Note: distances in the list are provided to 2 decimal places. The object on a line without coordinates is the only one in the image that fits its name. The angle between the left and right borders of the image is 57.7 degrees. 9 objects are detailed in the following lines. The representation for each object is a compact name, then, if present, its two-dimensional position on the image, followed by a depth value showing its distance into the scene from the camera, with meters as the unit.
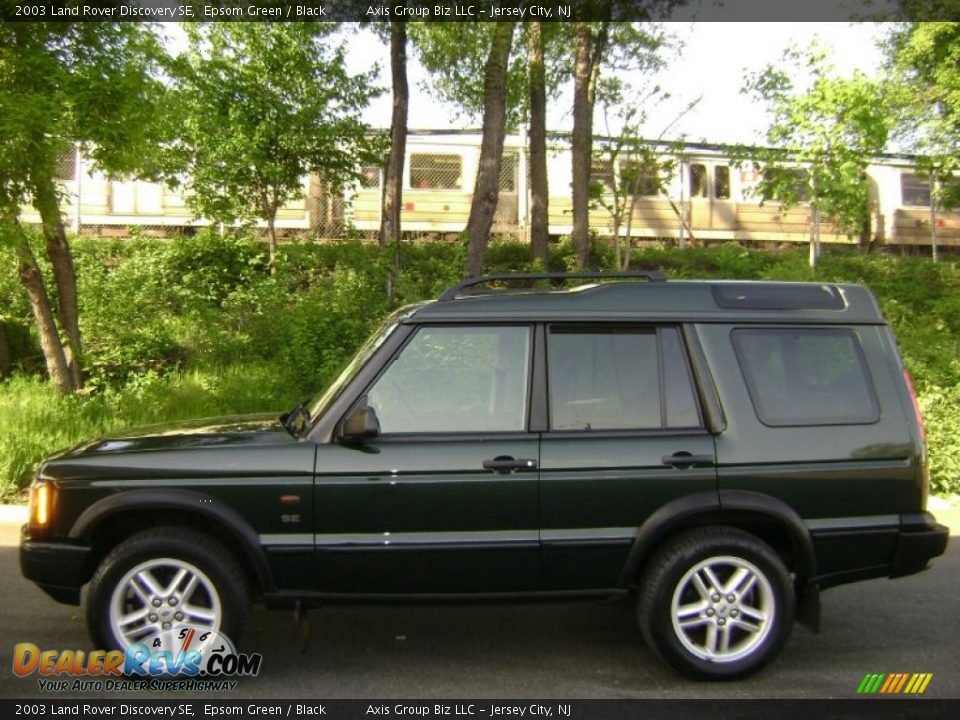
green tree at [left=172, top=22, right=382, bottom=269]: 14.17
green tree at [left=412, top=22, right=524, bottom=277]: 13.13
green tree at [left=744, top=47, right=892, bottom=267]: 16.53
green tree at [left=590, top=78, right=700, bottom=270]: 18.12
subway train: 17.91
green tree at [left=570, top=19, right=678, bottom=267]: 16.48
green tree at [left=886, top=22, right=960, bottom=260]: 15.16
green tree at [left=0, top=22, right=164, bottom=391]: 7.94
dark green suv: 4.07
